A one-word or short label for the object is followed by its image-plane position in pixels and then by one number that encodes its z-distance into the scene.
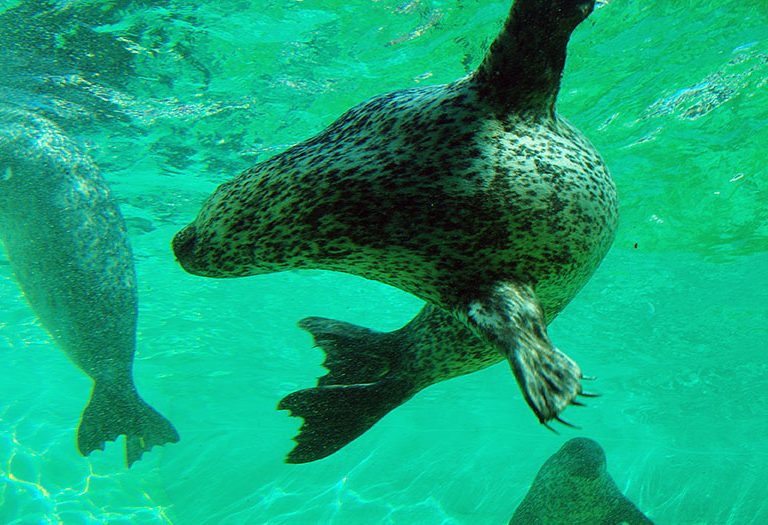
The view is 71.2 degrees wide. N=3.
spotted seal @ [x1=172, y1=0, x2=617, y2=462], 2.21
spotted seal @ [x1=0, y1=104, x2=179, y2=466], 6.77
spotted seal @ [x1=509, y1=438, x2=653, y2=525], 6.74
